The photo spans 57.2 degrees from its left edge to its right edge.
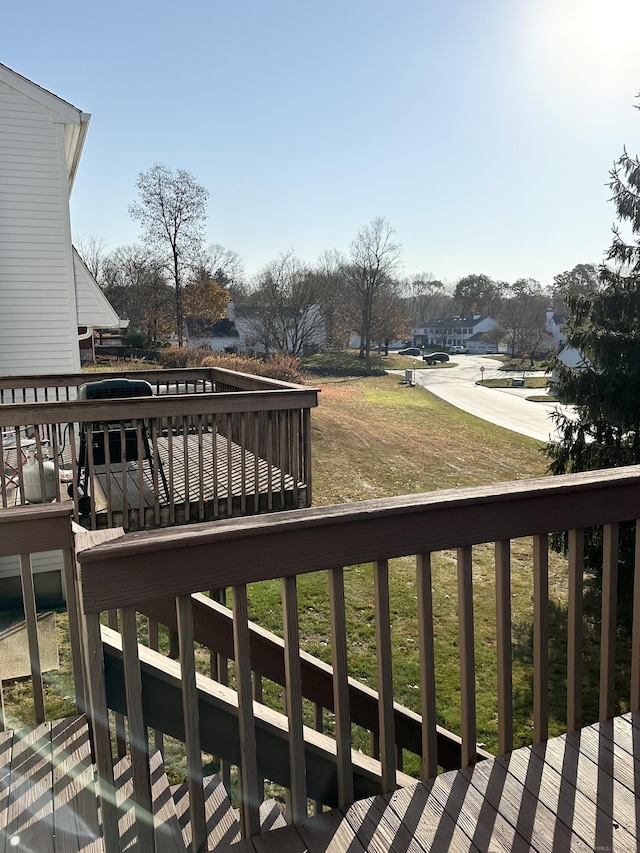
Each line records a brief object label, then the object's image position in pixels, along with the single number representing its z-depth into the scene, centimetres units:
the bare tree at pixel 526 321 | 5419
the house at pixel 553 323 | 5681
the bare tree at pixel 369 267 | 4247
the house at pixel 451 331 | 8431
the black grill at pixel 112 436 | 543
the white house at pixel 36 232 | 922
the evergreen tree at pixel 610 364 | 855
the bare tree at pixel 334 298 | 4128
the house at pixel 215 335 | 3659
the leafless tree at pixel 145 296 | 3375
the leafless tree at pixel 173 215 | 3212
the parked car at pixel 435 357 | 5654
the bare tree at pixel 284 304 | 3850
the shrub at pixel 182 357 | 2692
